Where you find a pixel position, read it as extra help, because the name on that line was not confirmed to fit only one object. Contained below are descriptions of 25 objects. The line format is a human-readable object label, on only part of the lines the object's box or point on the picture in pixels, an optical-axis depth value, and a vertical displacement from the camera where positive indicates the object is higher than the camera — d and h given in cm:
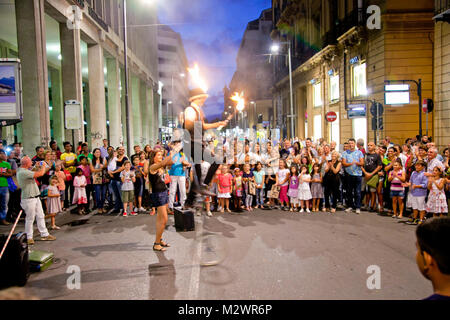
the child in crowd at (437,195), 841 -144
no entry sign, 2194 +148
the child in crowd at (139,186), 1100 -134
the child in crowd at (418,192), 888 -143
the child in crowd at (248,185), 1131 -143
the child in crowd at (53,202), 875 -141
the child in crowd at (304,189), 1081 -155
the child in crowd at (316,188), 1086 -153
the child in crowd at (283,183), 1135 -141
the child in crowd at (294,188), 1095 -153
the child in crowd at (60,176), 996 -87
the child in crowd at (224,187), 1088 -143
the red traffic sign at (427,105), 1707 +158
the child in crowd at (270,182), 1164 -141
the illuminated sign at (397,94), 1881 +239
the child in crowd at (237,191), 1106 -158
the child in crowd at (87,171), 1106 -82
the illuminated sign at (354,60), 2308 +536
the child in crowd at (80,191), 1062 -139
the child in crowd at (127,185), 1055 -124
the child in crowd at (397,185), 973 -135
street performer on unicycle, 709 +31
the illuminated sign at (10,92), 969 +159
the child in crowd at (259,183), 1155 -140
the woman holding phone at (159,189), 642 -87
